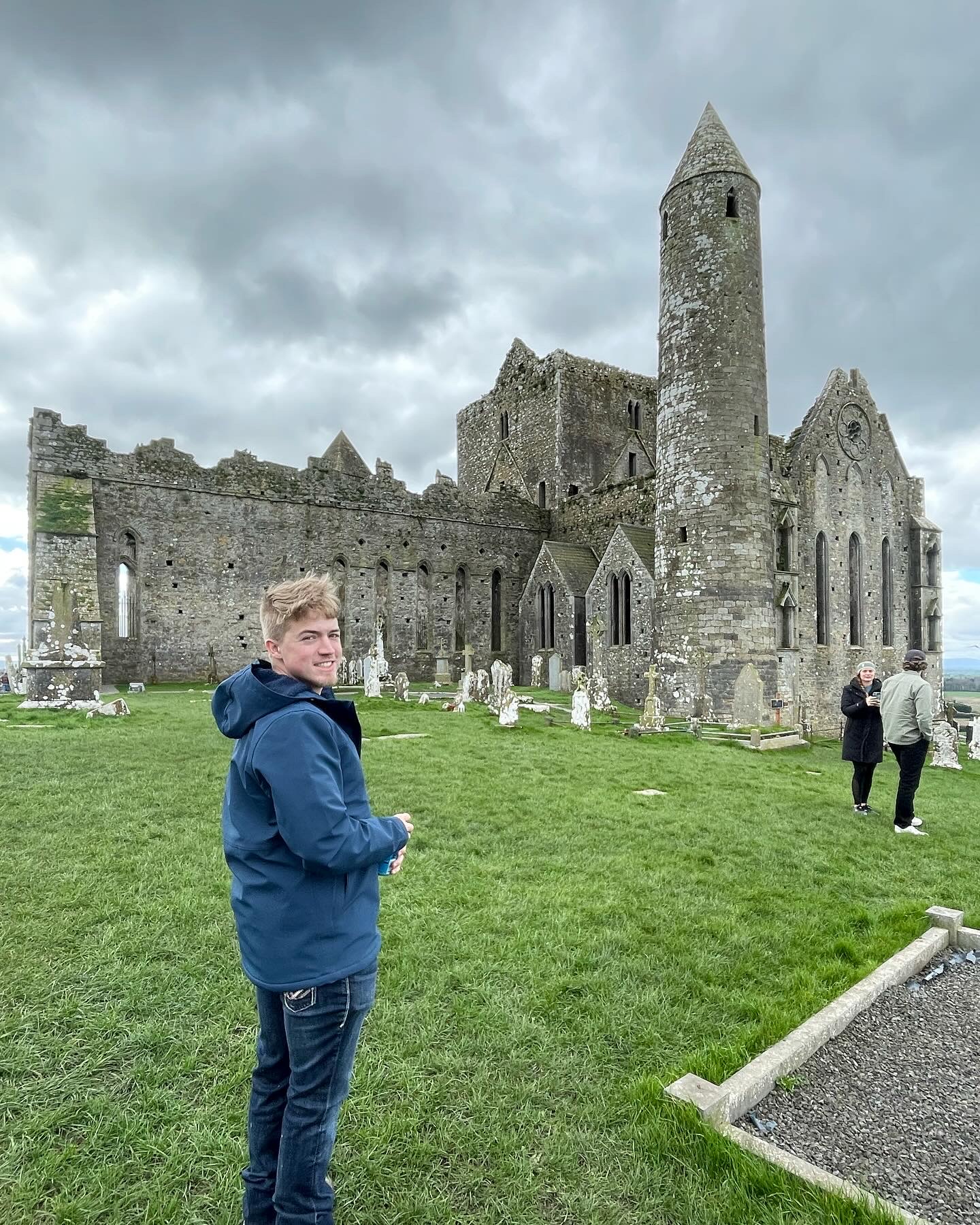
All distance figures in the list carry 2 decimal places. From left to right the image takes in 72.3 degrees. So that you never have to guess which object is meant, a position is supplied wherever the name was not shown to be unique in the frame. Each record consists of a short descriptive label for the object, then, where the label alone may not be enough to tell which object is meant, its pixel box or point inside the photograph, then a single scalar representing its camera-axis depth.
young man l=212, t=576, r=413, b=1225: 1.76
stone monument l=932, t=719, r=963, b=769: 11.88
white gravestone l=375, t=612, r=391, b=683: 20.67
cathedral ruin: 16.50
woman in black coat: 7.21
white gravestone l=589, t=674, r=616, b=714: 16.83
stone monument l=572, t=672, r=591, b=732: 13.62
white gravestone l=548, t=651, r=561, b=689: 23.91
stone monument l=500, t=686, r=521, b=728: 13.12
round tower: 16.34
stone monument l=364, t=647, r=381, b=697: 19.07
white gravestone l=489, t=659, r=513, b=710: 15.46
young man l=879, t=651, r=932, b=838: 6.67
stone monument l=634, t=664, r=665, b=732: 13.72
